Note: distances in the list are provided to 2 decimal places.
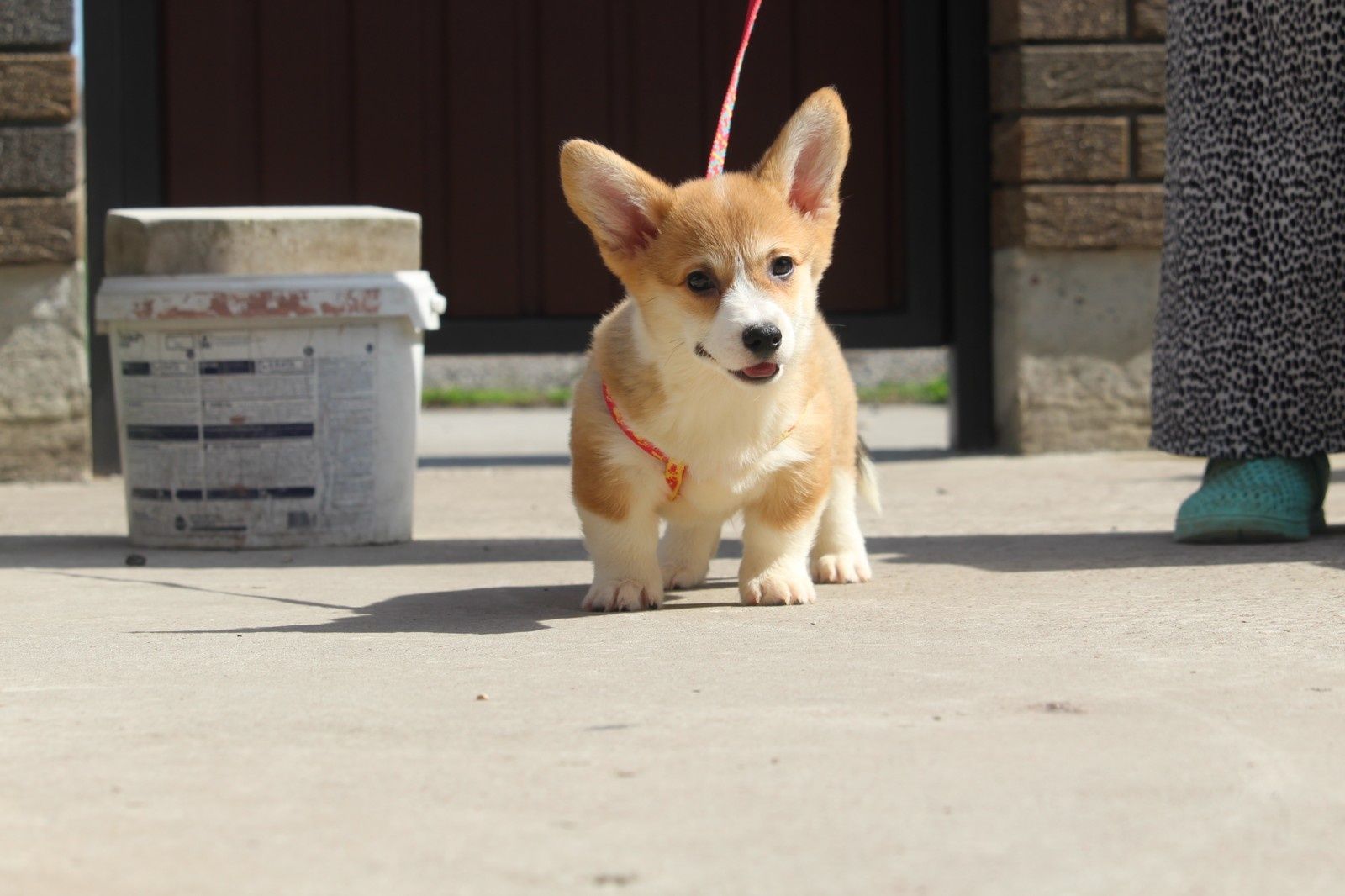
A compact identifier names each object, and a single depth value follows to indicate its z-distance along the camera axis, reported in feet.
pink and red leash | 10.07
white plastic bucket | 13.07
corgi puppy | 9.49
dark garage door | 20.72
